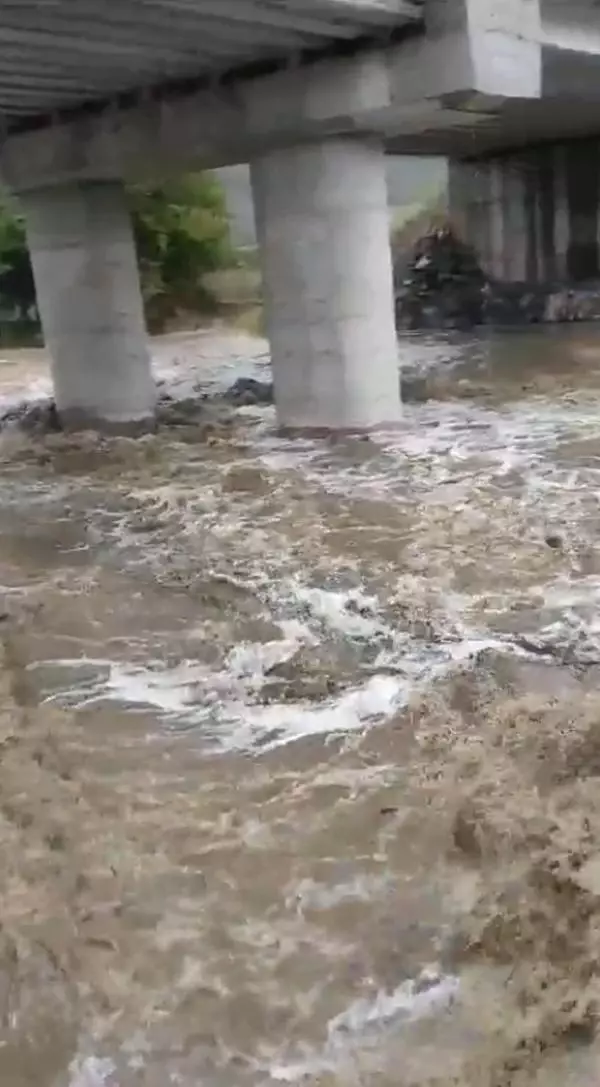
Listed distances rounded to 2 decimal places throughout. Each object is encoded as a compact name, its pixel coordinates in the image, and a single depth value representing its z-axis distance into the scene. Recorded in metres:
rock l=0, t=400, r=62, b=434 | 13.28
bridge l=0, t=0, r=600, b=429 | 9.09
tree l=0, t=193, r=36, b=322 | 22.72
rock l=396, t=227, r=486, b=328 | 21.77
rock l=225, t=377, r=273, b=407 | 13.86
